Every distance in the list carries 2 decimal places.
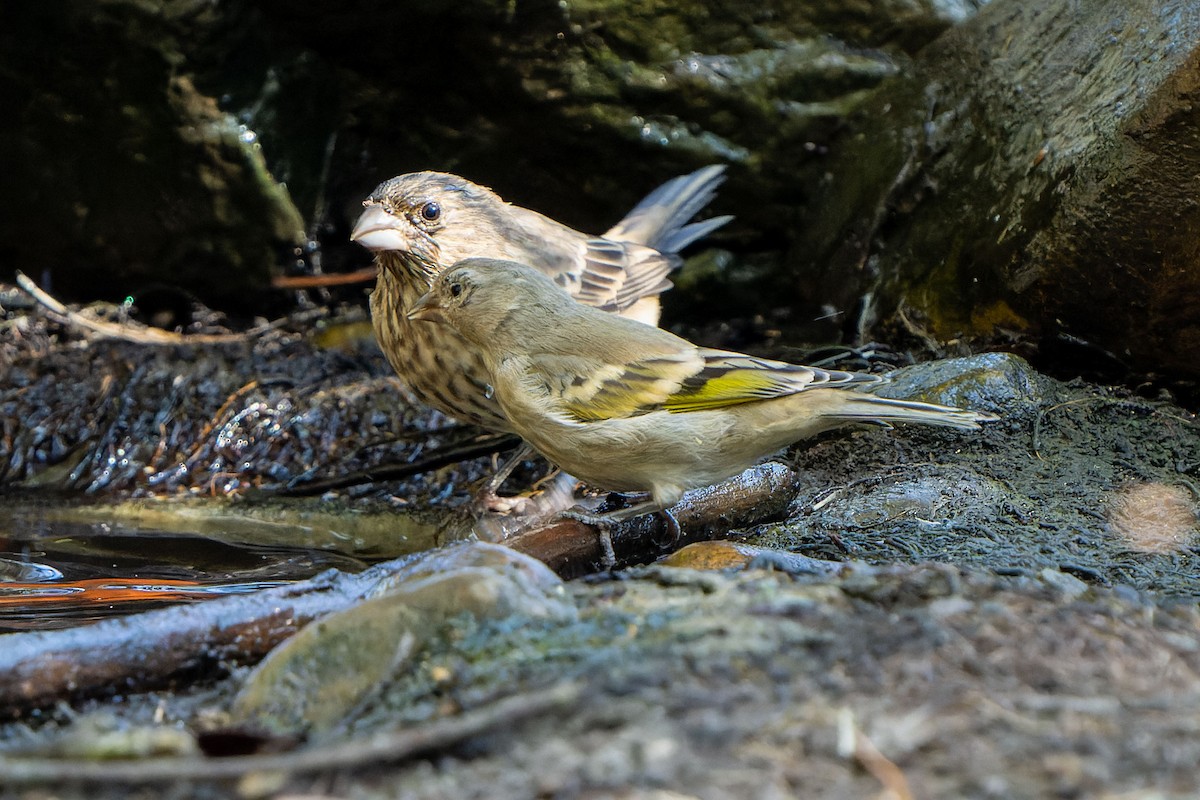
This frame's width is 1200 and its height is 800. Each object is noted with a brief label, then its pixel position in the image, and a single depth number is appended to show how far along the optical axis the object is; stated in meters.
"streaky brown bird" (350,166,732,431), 10.30
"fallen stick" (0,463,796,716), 5.04
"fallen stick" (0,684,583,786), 3.64
